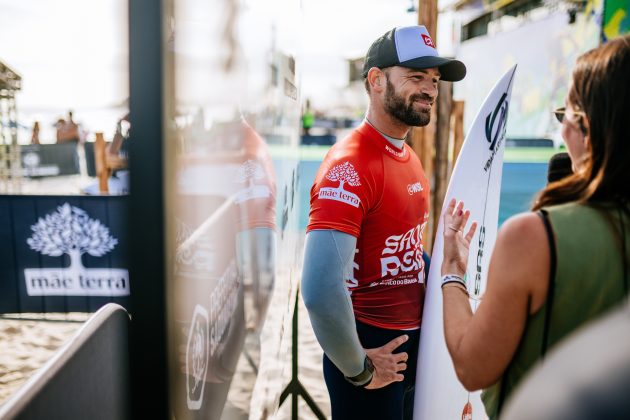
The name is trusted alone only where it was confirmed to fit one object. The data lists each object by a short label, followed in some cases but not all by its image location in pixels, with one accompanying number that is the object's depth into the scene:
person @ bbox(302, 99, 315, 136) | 20.14
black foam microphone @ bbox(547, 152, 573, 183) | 1.76
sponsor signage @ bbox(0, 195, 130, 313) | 3.84
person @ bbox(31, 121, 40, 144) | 9.73
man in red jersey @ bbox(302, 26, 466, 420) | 1.47
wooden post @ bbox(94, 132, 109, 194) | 3.76
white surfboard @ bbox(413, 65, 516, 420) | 1.69
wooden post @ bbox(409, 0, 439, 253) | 3.18
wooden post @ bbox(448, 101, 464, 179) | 4.00
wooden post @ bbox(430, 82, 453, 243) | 3.65
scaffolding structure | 7.25
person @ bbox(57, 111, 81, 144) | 9.34
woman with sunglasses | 0.88
